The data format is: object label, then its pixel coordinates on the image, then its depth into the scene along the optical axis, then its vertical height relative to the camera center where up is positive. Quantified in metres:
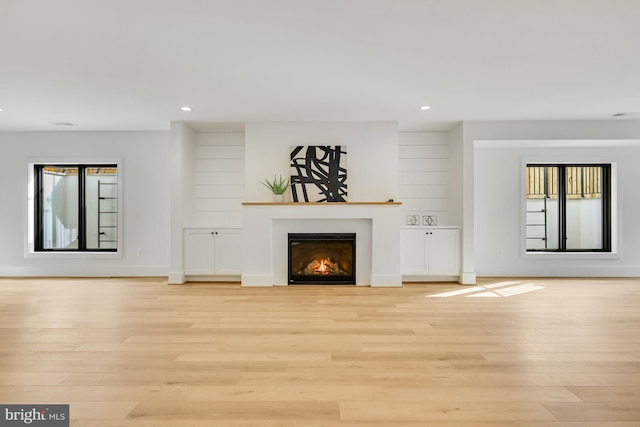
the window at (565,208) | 6.79 +0.10
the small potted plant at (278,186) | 5.91 +0.43
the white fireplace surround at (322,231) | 5.73 -0.28
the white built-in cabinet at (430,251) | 5.95 -0.58
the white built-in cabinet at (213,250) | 6.02 -0.59
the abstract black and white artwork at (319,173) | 6.00 +0.64
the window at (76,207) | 6.82 +0.11
